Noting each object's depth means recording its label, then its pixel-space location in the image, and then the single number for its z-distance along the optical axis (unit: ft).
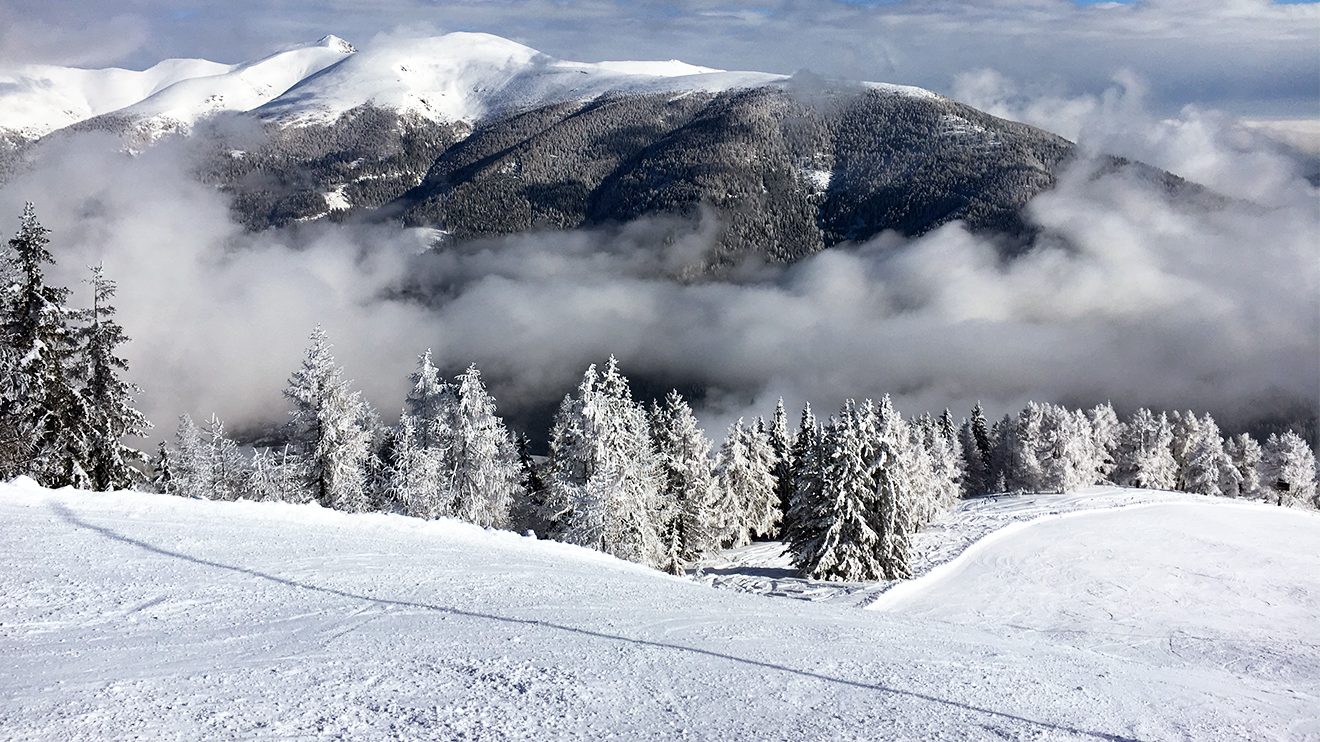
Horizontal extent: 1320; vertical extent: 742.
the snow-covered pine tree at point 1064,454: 237.25
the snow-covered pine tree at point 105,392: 94.38
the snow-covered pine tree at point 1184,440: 285.84
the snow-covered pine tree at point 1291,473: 263.08
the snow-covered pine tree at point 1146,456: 273.13
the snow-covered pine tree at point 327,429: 111.55
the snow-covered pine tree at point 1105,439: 279.49
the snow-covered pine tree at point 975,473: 306.76
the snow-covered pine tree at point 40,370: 87.35
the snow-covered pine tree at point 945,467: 237.86
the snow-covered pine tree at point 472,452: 123.34
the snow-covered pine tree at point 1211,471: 260.62
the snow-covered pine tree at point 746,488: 182.80
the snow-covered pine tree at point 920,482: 179.83
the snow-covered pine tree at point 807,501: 126.41
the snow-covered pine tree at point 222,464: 169.48
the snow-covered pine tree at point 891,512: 122.72
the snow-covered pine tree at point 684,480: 144.36
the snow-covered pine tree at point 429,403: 123.13
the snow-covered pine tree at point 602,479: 110.83
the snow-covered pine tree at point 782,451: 220.64
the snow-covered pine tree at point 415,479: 116.57
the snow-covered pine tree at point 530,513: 153.87
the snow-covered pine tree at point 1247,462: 275.18
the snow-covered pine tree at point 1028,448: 249.41
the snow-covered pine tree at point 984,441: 306.55
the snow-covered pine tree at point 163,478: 147.64
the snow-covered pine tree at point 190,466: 159.84
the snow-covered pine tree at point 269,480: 142.20
